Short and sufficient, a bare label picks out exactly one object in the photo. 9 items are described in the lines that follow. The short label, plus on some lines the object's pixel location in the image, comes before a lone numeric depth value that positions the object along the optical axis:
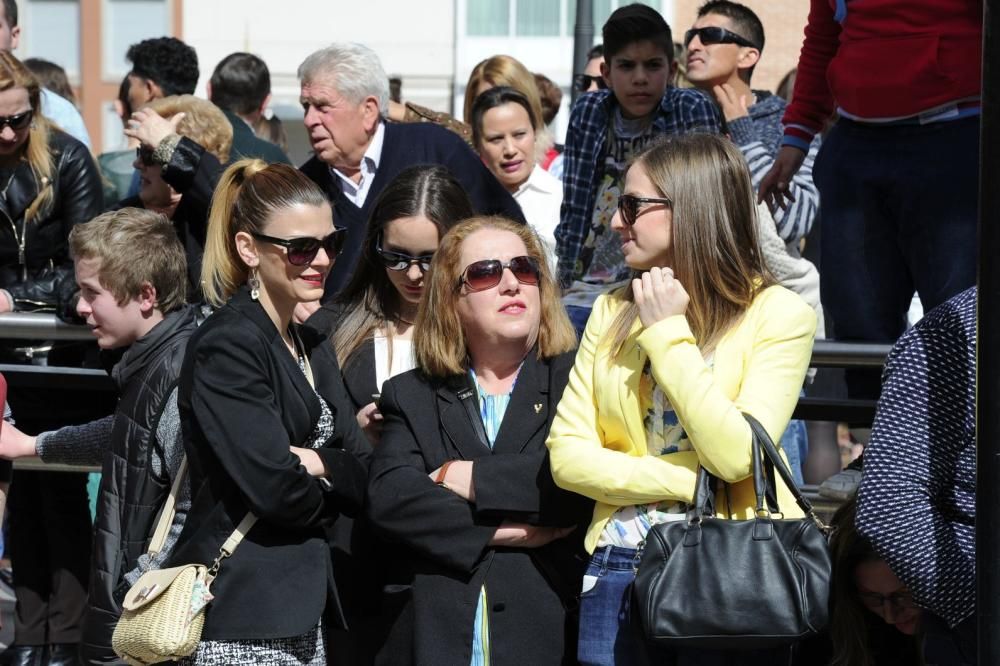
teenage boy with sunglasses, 12.12
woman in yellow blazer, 7.01
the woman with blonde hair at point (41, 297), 11.10
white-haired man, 11.37
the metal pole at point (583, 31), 21.45
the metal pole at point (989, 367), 4.62
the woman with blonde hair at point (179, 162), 10.84
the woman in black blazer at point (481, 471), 7.59
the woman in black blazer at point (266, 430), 7.46
